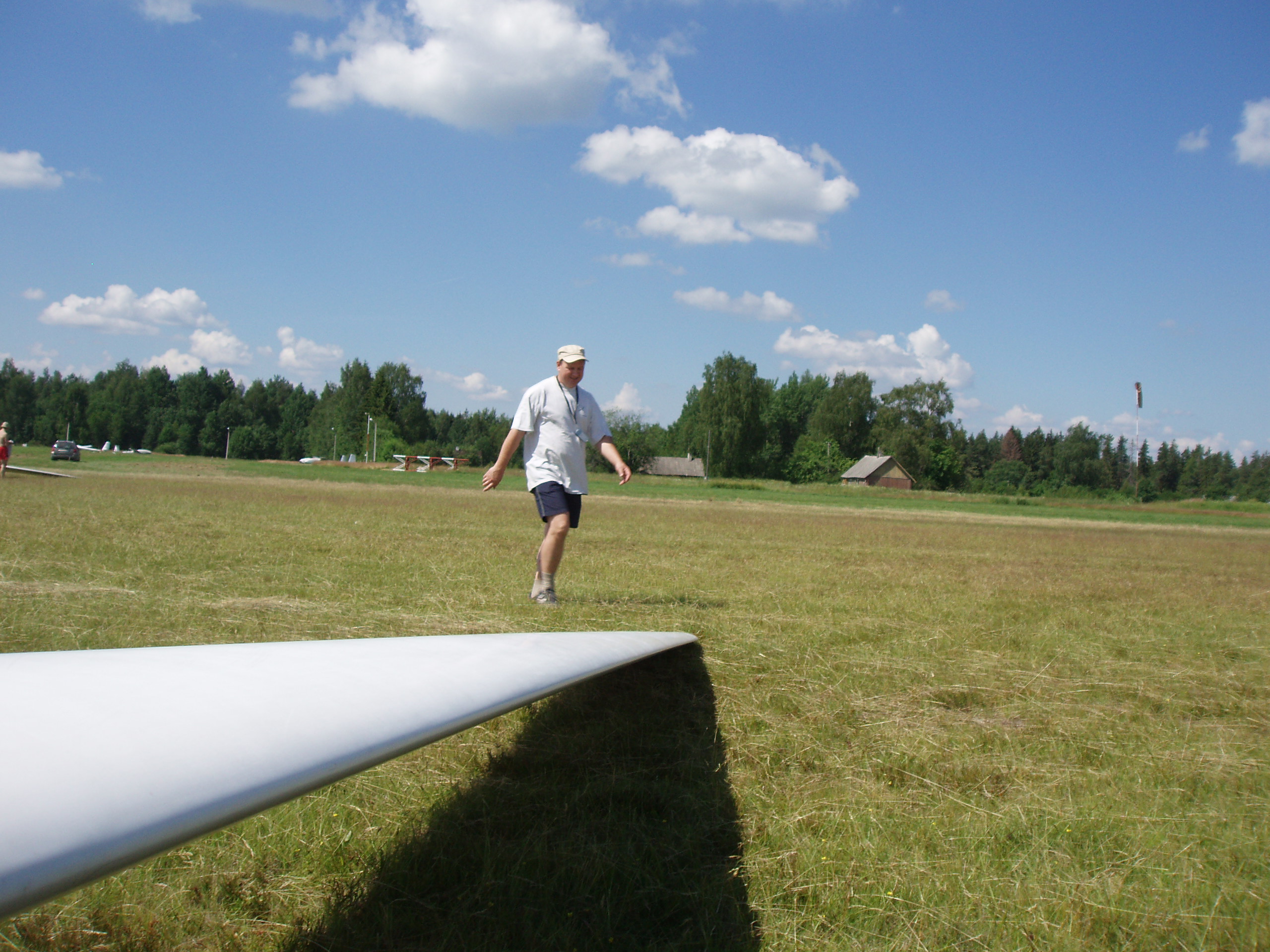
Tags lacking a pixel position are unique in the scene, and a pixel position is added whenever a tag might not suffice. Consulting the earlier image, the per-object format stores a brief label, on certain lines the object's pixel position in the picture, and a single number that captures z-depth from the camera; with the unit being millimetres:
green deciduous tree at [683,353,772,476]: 80875
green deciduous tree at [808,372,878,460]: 88312
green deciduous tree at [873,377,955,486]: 78062
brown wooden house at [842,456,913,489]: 81938
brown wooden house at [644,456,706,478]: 104250
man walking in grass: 5492
